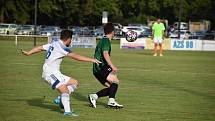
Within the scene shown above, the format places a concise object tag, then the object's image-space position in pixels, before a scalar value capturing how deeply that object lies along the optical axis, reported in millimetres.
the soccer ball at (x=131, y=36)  18036
